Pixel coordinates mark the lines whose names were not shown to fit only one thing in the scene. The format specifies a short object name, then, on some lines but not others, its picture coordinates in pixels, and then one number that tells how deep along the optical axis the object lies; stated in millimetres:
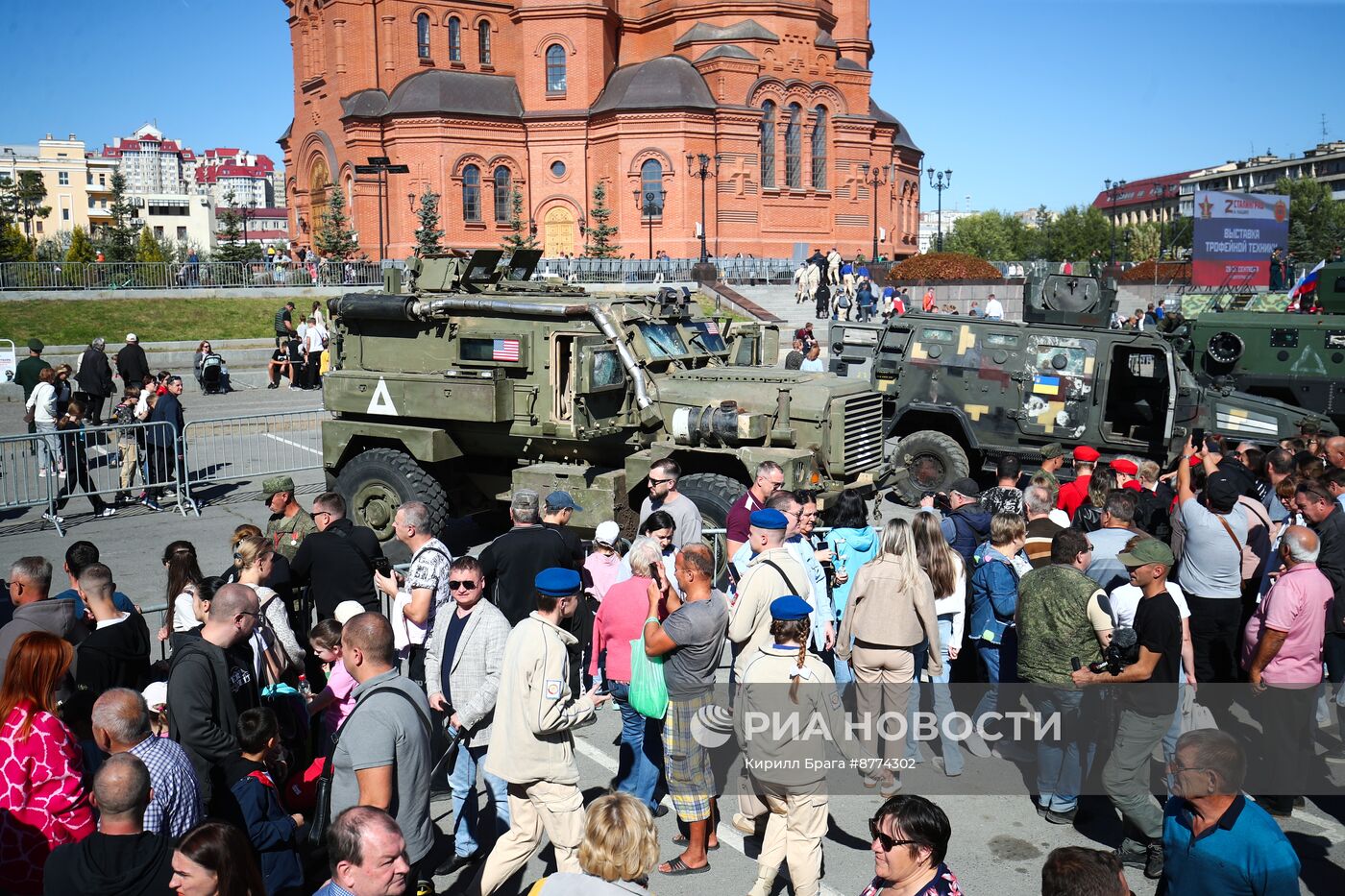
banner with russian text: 38188
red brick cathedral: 50750
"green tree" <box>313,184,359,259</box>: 44656
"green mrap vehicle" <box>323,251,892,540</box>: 11430
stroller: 26312
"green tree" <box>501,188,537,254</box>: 50656
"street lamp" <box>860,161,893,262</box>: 54375
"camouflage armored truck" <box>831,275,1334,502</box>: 14383
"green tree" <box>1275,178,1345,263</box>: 78294
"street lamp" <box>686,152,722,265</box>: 49625
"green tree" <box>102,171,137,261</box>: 44656
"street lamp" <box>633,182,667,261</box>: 50406
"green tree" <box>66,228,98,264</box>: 43334
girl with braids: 5457
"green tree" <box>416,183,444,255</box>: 45500
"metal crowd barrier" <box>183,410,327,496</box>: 16688
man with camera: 6047
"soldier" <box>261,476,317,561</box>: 8734
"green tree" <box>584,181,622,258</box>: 48250
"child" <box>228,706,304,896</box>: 4834
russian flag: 26797
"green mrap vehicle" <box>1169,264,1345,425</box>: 18359
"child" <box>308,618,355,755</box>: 5957
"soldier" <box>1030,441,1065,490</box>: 10195
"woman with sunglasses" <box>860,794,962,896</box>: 3949
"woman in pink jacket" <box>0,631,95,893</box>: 4723
